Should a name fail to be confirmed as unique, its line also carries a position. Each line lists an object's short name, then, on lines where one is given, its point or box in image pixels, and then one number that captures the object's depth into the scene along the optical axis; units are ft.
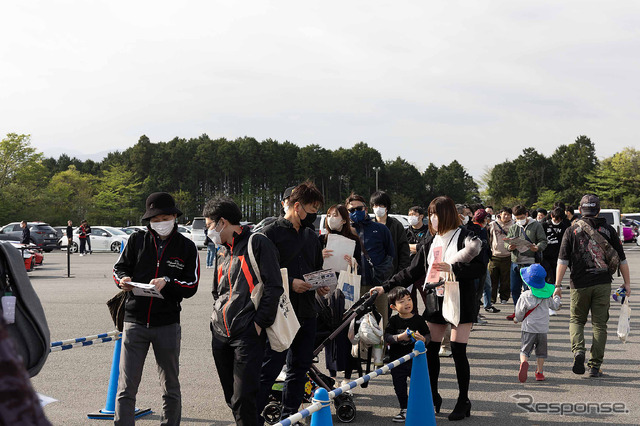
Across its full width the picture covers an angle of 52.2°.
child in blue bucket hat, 23.40
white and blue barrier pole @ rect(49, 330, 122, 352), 18.06
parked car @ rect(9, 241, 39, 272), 70.57
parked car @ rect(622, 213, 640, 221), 153.28
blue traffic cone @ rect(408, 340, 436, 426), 16.85
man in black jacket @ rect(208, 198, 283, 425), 14.21
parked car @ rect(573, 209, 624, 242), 105.64
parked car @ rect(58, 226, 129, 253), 115.53
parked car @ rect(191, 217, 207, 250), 120.26
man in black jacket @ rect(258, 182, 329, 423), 16.44
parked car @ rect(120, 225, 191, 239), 124.90
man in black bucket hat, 15.60
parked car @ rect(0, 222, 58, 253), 118.42
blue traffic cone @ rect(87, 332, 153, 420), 18.79
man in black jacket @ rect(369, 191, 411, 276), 26.27
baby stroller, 18.39
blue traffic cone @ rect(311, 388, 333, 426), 10.64
